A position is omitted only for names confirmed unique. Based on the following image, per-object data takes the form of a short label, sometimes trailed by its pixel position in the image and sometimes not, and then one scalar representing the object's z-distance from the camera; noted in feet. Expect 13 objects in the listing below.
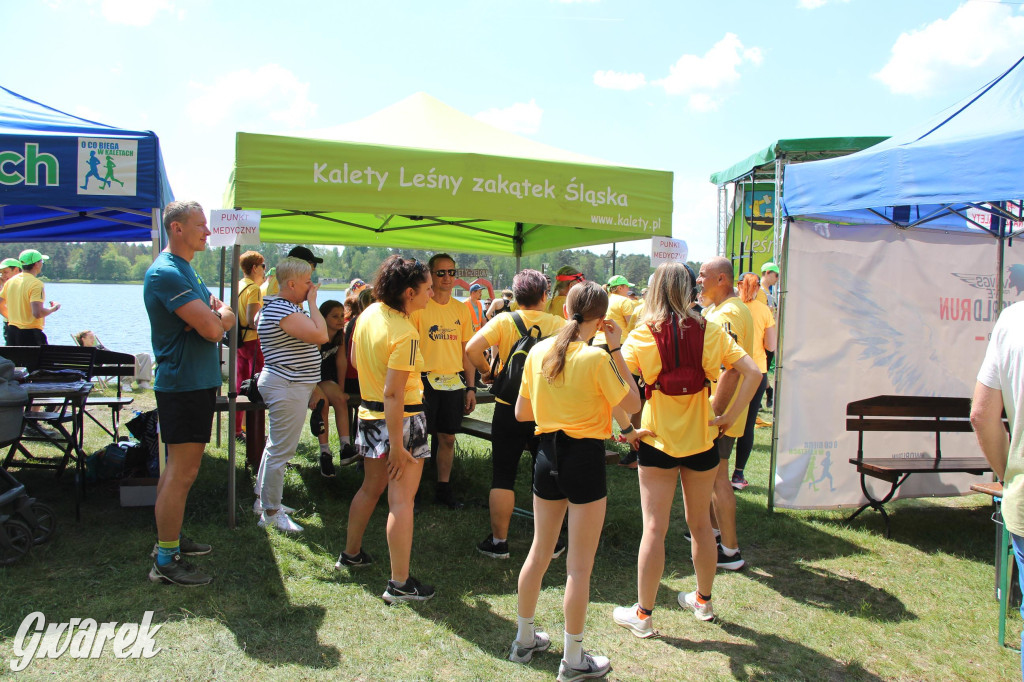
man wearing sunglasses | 14.62
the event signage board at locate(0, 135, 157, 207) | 12.85
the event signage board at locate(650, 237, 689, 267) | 16.31
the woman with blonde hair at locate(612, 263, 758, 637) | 9.62
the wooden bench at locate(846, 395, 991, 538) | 15.15
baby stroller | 11.62
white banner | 15.62
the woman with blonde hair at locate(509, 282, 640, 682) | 8.39
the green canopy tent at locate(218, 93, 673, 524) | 13.70
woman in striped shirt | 13.50
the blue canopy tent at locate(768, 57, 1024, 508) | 13.84
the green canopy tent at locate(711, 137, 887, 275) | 36.12
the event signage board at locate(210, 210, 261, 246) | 13.34
